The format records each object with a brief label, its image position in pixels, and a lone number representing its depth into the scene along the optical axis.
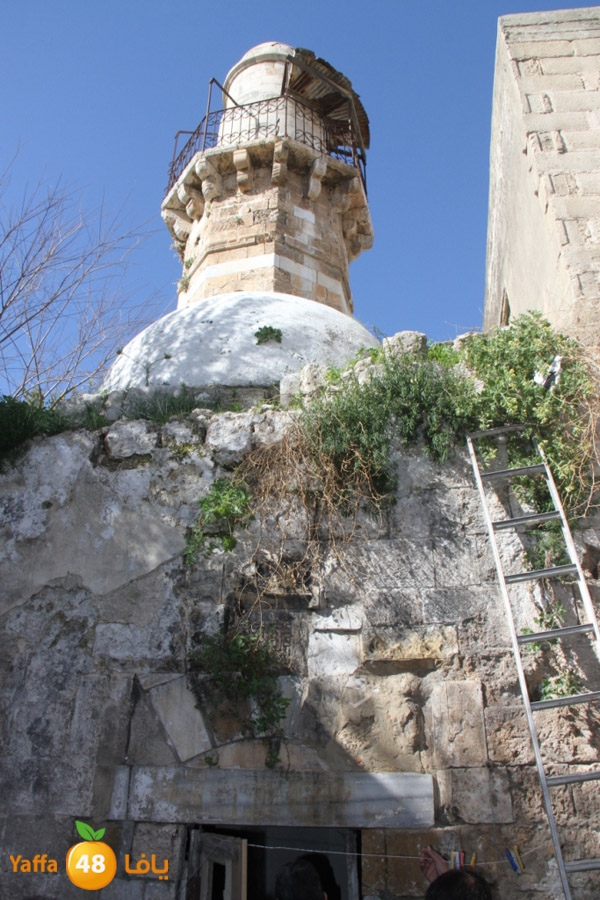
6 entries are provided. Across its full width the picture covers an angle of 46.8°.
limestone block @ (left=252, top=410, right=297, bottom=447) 4.23
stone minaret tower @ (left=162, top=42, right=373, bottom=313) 8.14
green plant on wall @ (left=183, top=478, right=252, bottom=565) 3.95
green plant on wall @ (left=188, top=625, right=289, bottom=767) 3.48
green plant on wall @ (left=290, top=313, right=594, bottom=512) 3.94
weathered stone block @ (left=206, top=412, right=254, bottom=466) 4.21
